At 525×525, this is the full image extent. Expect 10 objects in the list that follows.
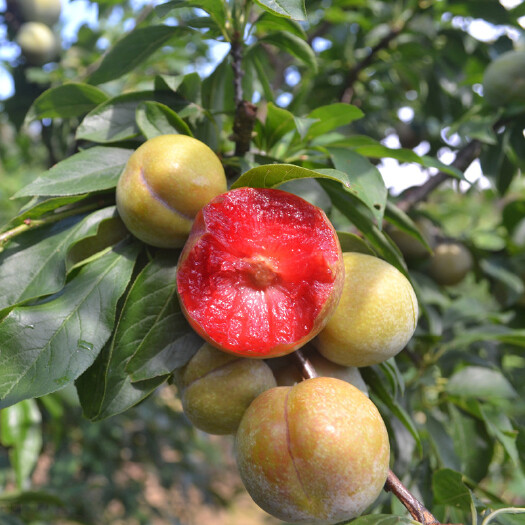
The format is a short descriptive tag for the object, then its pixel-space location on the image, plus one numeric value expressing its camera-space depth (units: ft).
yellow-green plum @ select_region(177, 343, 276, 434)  0.60
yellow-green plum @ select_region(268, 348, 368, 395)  0.64
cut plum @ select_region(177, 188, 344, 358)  0.57
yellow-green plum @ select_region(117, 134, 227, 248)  0.61
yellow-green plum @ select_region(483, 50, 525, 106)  1.03
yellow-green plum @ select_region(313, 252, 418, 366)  0.59
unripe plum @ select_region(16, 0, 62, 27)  1.87
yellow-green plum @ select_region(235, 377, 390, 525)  0.51
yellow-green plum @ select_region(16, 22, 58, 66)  1.60
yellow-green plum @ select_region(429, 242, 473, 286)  1.32
